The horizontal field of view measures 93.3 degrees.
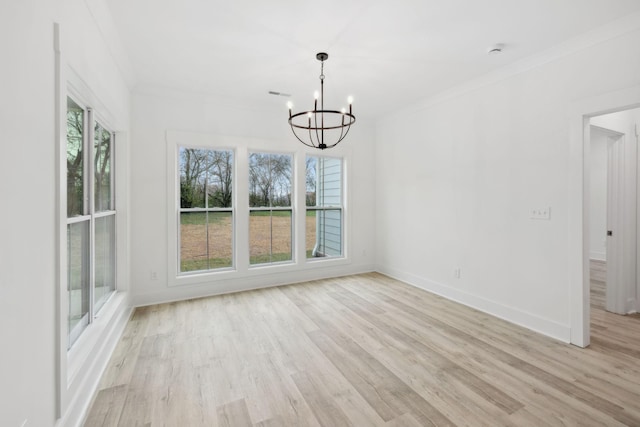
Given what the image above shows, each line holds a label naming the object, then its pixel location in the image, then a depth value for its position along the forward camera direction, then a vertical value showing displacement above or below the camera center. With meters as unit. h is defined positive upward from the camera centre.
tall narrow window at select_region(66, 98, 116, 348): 2.19 -0.02
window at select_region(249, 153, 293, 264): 4.70 +0.04
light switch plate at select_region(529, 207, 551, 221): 3.06 -0.03
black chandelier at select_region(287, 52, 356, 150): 4.87 +1.43
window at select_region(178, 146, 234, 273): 4.26 +0.03
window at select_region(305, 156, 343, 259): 5.21 +0.07
